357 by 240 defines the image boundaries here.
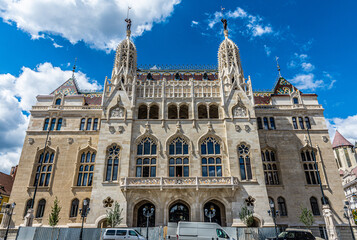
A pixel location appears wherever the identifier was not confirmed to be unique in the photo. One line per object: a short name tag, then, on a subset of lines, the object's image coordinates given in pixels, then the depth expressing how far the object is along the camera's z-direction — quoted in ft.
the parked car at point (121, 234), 59.98
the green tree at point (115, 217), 81.10
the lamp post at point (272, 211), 75.42
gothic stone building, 87.97
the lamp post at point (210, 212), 87.56
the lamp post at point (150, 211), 88.24
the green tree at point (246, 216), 82.25
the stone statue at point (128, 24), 133.18
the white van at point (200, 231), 59.26
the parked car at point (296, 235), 62.90
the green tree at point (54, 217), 84.79
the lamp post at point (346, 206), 77.87
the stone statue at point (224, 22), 134.12
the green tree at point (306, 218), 88.94
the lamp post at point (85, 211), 68.15
